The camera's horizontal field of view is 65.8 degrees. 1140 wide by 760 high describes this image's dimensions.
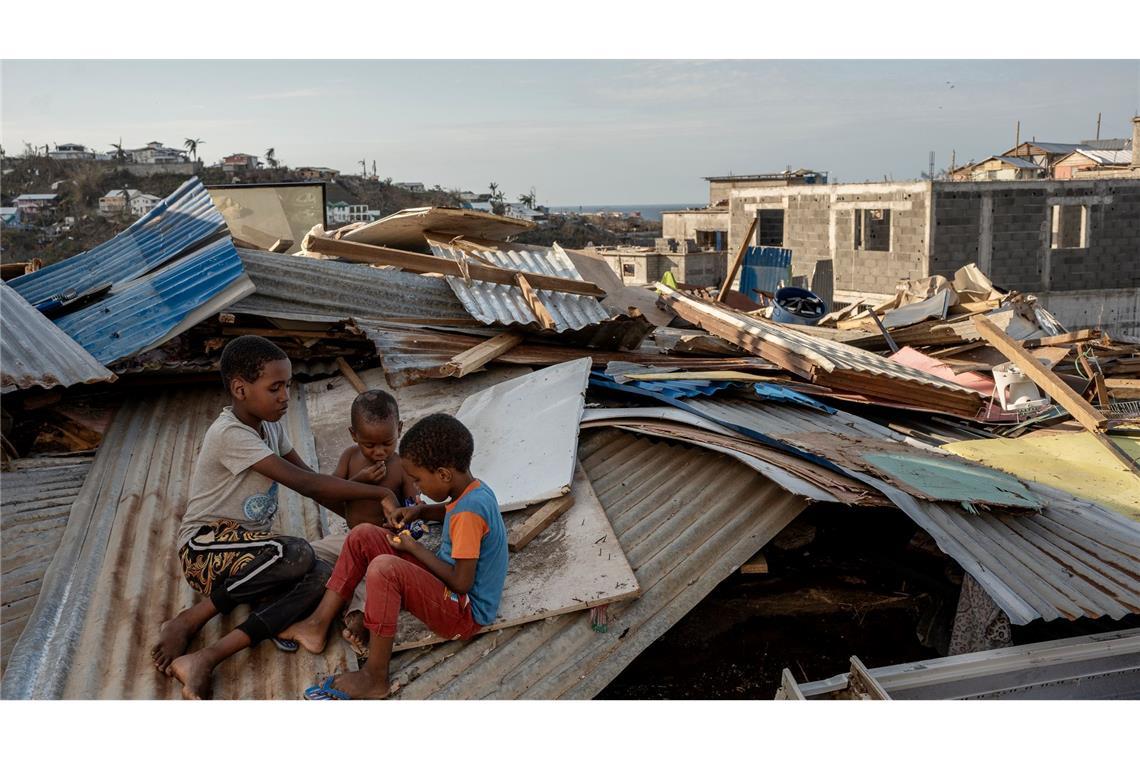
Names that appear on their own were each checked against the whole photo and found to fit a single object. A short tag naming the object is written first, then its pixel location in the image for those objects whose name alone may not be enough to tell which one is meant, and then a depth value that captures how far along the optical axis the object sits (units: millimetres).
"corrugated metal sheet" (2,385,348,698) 3053
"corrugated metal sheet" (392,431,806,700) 3209
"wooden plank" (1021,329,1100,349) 7790
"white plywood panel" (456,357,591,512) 4211
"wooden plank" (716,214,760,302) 11625
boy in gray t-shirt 3250
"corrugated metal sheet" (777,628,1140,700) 3172
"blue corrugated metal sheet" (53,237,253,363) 5438
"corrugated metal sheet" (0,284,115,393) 4449
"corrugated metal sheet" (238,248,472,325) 6109
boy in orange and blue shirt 3016
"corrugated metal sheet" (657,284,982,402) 6055
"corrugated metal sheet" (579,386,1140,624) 3508
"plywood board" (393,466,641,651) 3402
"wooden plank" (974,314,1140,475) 5780
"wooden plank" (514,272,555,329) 6074
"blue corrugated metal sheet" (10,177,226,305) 6621
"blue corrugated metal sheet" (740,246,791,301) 18797
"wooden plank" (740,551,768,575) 4039
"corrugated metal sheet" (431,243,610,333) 6184
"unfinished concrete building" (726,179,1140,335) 18562
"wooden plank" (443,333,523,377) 5508
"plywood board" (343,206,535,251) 7871
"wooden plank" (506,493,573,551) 3843
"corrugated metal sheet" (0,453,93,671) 3545
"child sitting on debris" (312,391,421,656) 3662
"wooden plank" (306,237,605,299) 6688
